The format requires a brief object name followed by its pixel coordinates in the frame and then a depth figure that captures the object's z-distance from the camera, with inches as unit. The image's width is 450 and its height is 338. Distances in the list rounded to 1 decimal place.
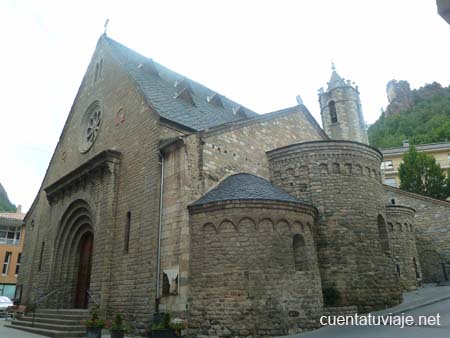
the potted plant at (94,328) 394.9
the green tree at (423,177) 1261.1
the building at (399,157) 1723.7
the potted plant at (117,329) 382.6
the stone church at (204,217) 429.4
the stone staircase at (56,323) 461.1
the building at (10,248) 1413.6
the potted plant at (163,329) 373.7
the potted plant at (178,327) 378.3
